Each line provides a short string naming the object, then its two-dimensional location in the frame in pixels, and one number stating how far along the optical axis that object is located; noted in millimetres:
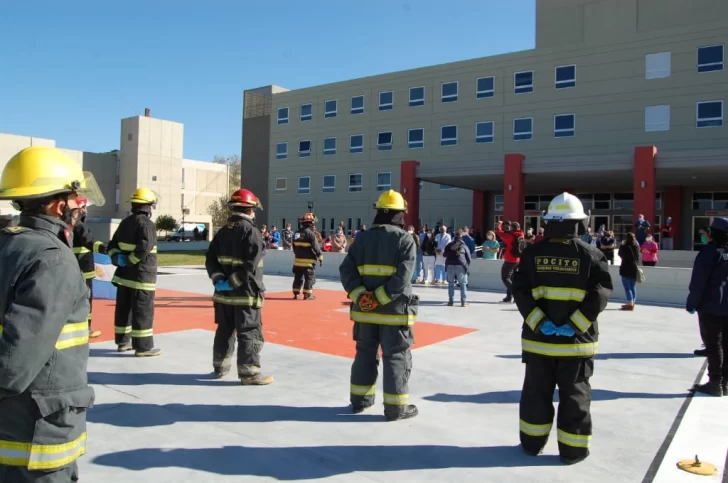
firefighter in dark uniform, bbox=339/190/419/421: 5102
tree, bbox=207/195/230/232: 73688
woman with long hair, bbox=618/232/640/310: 12133
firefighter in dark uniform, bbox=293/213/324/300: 13742
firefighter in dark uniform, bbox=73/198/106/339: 8133
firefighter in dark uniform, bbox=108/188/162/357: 7164
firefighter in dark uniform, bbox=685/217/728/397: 6195
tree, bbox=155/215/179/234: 59238
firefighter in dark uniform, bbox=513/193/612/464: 4234
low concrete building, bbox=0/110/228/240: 65250
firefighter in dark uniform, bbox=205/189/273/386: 6023
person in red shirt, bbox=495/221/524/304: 13094
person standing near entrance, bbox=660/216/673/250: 25953
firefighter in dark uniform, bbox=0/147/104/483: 2236
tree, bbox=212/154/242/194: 80162
